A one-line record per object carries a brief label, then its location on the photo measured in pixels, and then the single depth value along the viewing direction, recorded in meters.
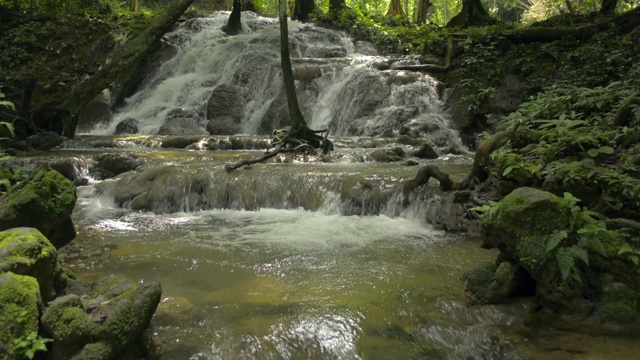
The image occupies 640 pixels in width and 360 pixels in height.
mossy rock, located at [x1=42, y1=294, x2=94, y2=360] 2.42
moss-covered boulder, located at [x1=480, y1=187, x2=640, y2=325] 3.28
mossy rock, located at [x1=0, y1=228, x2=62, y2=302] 2.57
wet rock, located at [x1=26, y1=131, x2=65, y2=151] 10.80
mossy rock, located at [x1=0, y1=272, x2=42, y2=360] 2.21
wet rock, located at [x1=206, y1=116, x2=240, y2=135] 14.19
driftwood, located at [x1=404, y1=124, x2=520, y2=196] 6.30
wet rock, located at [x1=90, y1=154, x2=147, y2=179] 8.92
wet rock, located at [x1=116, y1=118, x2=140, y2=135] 14.87
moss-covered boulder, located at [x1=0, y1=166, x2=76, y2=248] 3.52
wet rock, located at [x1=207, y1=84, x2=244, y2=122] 14.56
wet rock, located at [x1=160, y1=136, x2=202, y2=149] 11.48
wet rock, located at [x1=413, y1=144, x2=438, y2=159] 9.98
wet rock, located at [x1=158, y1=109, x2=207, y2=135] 14.16
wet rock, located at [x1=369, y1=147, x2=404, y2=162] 9.47
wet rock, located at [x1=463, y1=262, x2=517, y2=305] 3.57
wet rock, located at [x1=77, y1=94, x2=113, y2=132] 15.70
